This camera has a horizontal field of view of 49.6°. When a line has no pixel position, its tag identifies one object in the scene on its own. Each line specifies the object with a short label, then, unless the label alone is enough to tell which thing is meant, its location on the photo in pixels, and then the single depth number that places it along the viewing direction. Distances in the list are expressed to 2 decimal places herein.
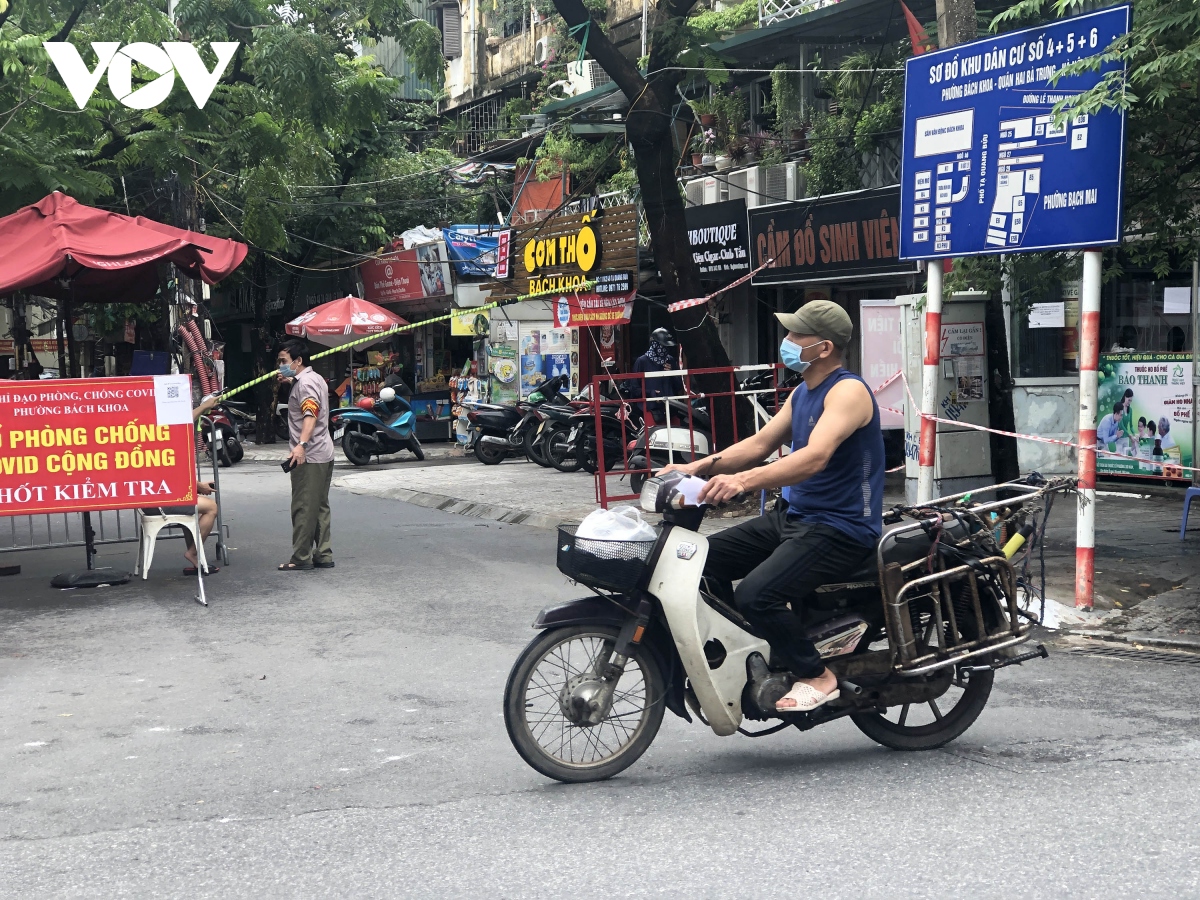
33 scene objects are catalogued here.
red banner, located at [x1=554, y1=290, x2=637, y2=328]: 17.12
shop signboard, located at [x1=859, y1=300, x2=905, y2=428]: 12.30
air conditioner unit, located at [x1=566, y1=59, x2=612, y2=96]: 25.64
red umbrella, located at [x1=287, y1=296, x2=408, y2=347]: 24.75
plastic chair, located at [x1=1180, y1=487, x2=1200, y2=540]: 10.12
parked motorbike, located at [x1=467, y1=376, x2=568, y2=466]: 20.17
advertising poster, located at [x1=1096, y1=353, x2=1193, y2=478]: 13.41
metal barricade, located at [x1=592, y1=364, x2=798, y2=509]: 12.81
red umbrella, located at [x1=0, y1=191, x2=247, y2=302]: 10.02
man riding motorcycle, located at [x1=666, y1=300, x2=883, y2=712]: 4.88
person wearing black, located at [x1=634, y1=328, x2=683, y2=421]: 16.41
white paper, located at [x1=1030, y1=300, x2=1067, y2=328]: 14.77
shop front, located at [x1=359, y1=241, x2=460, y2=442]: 26.30
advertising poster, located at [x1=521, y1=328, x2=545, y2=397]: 23.75
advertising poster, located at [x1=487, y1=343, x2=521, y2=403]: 23.77
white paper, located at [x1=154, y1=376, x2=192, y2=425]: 9.66
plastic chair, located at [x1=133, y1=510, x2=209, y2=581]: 10.01
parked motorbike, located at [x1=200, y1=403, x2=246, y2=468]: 22.58
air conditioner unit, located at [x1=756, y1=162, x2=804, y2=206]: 17.44
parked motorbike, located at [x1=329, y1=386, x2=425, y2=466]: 21.47
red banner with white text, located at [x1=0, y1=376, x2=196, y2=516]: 9.30
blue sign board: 8.11
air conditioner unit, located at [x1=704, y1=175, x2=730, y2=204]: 19.23
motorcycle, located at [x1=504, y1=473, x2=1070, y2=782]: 4.88
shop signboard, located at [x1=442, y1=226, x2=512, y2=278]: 25.70
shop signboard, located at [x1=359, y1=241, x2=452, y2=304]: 26.09
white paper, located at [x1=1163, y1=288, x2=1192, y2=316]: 13.45
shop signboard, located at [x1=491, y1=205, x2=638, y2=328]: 16.66
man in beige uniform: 10.53
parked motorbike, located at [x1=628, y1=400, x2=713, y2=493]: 13.71
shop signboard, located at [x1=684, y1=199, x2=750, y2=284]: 17.69
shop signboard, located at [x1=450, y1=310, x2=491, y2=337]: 23.89
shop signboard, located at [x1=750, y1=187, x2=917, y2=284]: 14.99
